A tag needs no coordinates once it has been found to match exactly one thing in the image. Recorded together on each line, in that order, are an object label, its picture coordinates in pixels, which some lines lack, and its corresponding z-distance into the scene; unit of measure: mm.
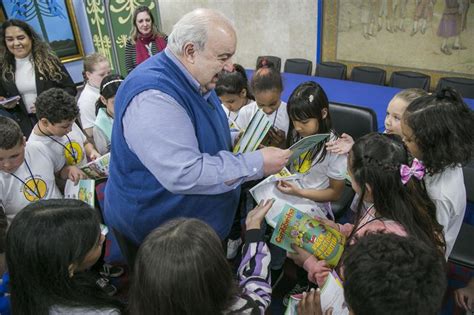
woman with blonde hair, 4223
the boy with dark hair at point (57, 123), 2201
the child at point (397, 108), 2105
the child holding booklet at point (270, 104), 2429
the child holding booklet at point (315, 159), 1908
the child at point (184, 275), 954
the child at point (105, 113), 2654
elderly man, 1167
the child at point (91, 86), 2977
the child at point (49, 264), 1137
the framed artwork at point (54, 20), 6389
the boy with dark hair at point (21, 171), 1860
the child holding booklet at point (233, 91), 2590
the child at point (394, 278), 881
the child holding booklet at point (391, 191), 1337
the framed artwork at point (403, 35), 4469
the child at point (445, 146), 1502
